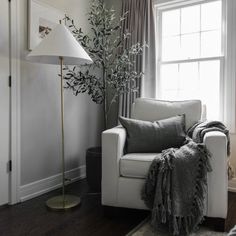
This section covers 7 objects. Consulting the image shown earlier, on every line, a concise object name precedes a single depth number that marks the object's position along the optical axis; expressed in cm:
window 304
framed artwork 256
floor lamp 215
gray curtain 323
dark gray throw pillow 229
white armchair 187
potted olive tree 279
